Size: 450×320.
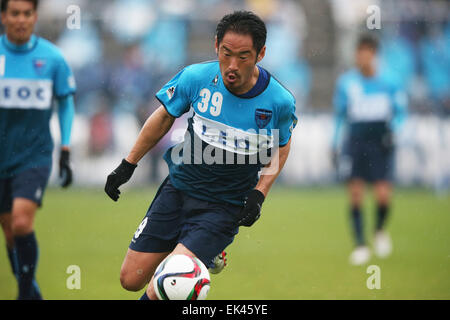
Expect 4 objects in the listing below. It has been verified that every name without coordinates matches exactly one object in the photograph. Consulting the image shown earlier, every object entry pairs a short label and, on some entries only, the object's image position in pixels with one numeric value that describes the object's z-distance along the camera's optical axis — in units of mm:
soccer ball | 8703
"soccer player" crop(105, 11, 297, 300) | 9281
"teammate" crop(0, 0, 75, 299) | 11789
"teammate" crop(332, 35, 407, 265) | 18625
